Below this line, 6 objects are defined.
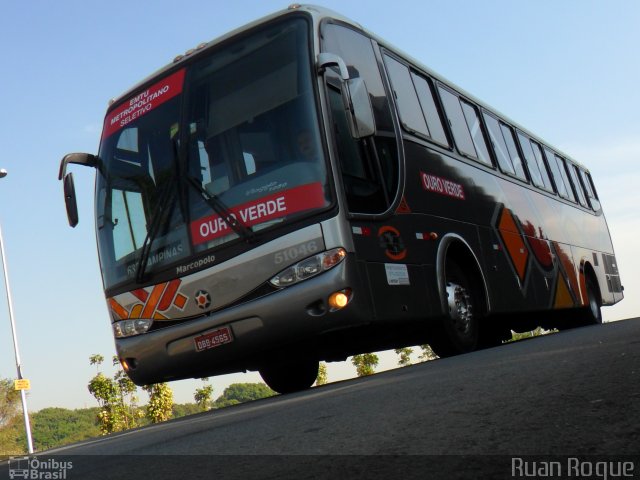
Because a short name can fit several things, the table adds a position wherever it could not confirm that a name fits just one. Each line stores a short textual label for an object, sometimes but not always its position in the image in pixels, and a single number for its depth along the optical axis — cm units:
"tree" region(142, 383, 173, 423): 3528
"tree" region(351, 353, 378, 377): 4020
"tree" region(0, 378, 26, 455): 5538
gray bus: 756
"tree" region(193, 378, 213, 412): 4506
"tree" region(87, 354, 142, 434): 3619
